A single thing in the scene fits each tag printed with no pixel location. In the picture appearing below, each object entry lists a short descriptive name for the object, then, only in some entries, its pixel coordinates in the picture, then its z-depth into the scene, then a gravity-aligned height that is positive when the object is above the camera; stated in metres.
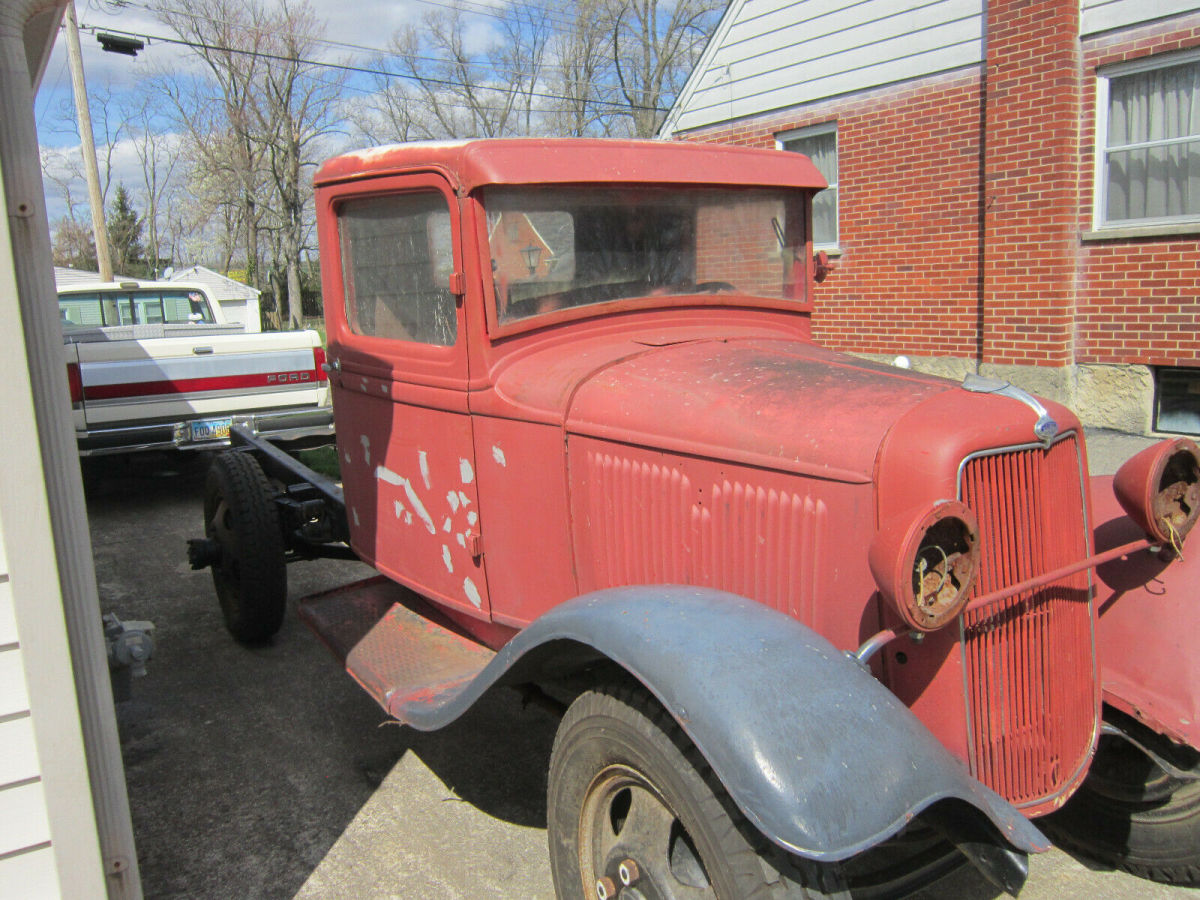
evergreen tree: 39.12 +3.39
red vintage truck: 1.79 -0.62
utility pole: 14.34 +2.62
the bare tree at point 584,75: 28.75 +6.79
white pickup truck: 6.66 -0.56
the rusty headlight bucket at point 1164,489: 2.34 -0.59
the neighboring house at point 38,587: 1.99 -0.58
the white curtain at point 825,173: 8.91 +0.96
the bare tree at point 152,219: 38.28 +3.92
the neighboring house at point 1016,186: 6.76 +0.63
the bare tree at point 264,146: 28.58 +5.19
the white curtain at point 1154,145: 6.67 +0.81
